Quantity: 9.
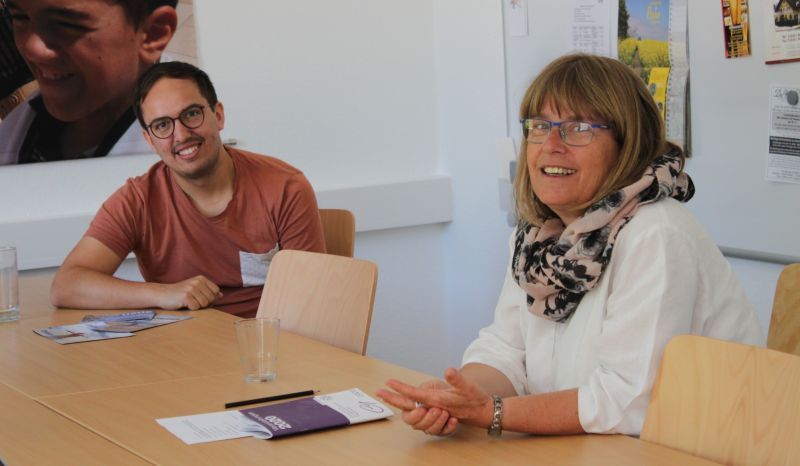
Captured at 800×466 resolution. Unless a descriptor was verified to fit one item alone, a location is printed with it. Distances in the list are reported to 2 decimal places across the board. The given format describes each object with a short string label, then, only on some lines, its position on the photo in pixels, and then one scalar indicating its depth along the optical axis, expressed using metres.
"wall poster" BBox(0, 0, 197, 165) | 4.13
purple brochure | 1.72
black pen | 1.90
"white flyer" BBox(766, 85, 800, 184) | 2.93
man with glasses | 3.12
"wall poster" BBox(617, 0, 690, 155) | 3.35
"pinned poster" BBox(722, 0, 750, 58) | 3.08
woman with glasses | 1.70
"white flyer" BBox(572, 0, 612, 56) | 3.75
